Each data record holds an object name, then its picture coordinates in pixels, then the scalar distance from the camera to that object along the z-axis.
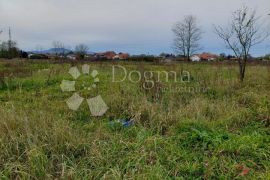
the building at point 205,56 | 37.77
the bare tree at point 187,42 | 27.58
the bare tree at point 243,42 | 6.26
